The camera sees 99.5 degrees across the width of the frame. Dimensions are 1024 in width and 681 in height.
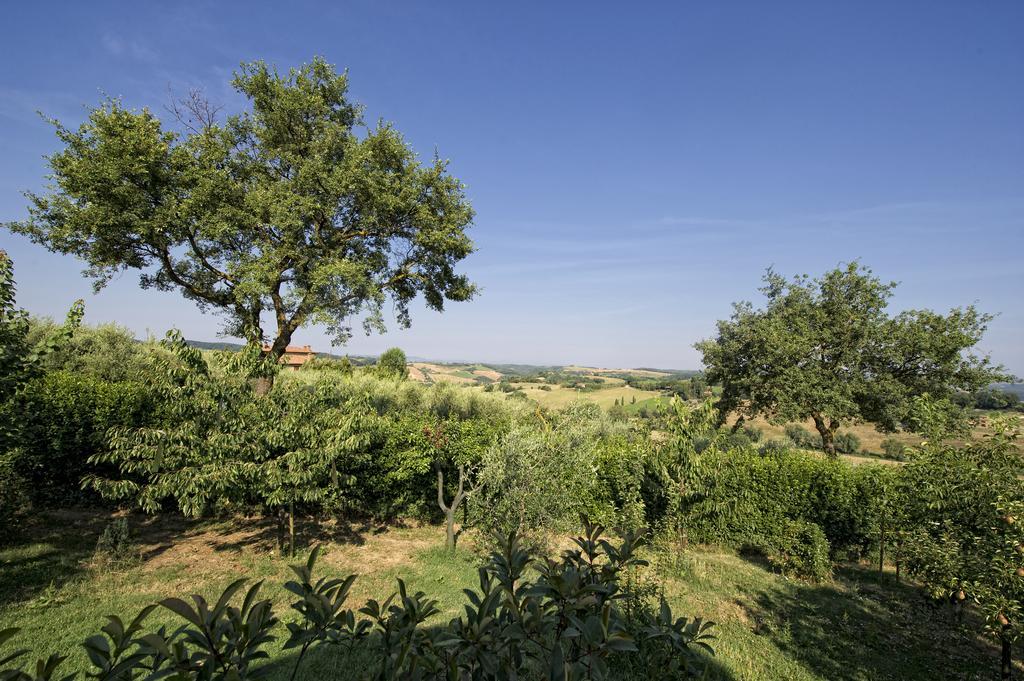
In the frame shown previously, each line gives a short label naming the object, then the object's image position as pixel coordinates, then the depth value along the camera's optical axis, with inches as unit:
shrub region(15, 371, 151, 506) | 406.6
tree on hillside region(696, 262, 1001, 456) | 704.4
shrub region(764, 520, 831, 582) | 397.4
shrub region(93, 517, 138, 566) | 322.7
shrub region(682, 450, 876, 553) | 431.8
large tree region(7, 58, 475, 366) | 513.7
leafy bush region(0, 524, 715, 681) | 60.9
